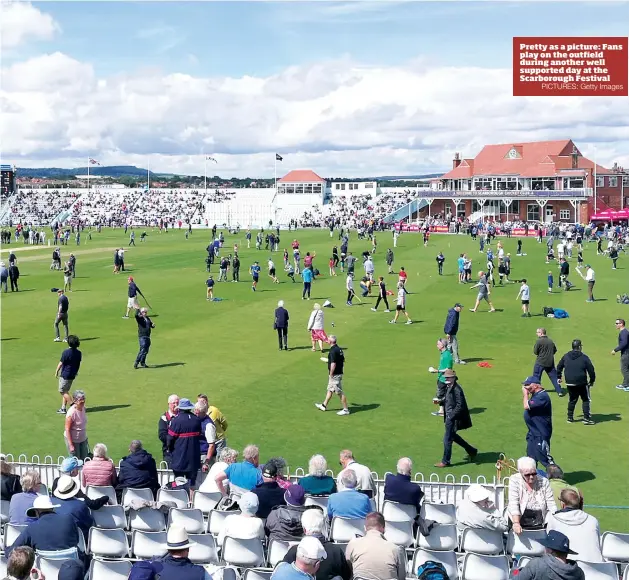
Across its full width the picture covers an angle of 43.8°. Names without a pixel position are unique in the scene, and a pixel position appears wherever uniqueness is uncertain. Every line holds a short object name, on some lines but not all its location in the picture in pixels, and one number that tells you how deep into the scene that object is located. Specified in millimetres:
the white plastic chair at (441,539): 9227
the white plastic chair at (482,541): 9180
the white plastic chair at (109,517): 9766
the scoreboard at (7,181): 124131
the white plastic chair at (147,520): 9750
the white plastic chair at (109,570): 8266
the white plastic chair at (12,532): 9093
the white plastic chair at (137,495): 10500
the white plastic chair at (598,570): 8031
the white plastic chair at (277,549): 8625
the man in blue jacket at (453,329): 21375
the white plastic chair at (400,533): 9359
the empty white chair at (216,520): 9539
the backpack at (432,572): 7498
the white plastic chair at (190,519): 9648
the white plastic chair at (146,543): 9102
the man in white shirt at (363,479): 10273
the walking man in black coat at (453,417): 13859
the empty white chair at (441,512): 9867
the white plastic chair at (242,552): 8625
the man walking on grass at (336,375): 17016
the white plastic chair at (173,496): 10516
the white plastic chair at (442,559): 8539
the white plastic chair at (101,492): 10477
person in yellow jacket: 13203
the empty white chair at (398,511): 9742
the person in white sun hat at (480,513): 9156
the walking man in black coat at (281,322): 23562
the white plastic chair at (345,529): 9078
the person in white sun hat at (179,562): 7082
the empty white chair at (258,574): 7824
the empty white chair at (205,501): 10469
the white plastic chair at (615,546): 8773
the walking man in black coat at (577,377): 16266
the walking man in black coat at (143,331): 21156
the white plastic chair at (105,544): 9148
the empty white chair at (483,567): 8406
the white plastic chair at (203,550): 8891
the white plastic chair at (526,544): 9008
